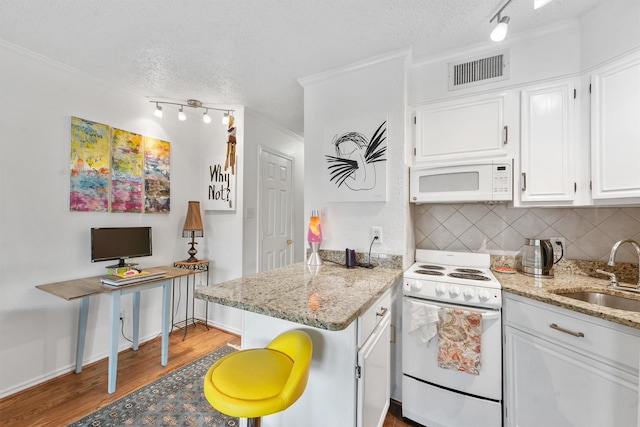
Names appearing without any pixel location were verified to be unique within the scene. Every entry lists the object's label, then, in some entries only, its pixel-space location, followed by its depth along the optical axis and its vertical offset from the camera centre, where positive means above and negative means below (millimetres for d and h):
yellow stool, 828 -592
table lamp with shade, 2840 -112
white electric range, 1460 -891
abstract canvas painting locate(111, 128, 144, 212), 2420 +402
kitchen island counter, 1015 -527
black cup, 1889 -317
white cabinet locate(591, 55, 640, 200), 1346 +488
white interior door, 3256 +43
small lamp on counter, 1977 -189
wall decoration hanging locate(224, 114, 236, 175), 2857 +736
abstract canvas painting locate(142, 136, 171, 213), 2680 +396
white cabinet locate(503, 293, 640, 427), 1089 -719
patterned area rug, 1628 -1325
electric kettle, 1700 -269
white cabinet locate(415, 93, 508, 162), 1749 +630
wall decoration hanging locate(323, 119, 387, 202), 1942 +426
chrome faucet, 1369 -171
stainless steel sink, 1351 -449
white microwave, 1695 +242
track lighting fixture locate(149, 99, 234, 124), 2552 +1163
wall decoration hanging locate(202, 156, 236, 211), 2941 +317
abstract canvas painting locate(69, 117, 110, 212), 2168 +396
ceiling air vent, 1777 +1051
